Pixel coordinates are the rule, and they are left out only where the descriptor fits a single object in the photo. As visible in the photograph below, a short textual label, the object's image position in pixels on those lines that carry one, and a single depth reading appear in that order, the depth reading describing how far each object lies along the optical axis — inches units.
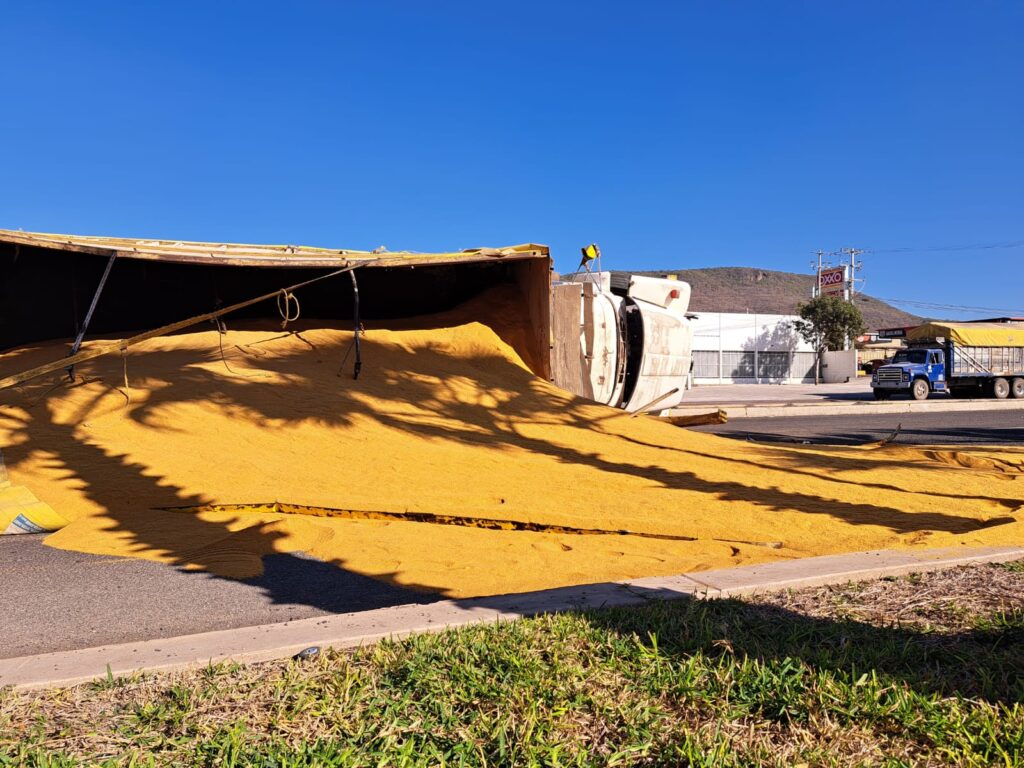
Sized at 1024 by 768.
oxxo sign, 2544.3
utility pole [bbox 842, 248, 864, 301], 2637.8
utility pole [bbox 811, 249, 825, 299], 2578.7
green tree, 2092.8
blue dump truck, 1158.3
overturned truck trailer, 482.9
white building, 2039.4
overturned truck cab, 549.6
